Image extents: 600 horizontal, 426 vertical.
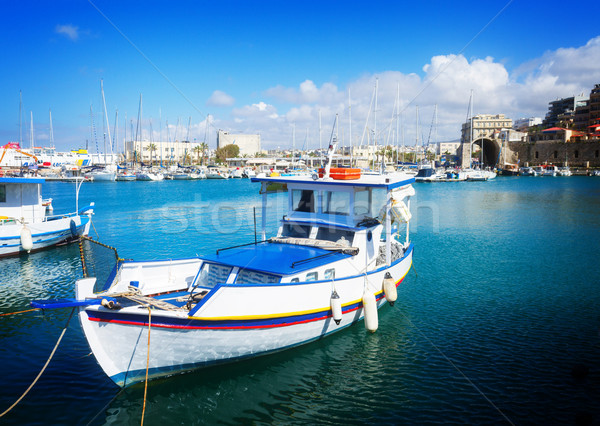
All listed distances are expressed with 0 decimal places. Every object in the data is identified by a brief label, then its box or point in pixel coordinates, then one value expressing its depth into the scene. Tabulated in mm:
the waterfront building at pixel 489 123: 171875
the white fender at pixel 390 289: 12258
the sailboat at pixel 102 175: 96188
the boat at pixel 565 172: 106562
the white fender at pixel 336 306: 10344
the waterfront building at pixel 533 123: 192000
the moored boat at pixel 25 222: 21750
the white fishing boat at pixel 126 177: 100150
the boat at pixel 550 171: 108125
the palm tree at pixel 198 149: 158000
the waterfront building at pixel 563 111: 139288
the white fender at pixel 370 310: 11203
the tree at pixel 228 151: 171750
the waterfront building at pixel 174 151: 171050
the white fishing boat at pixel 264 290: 8289
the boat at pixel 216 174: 116375
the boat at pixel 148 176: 101688
